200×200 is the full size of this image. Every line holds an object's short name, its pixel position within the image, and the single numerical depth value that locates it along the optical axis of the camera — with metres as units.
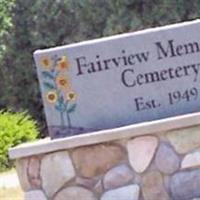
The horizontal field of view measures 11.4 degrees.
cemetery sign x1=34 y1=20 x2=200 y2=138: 7.33
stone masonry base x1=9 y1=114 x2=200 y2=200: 7.03
